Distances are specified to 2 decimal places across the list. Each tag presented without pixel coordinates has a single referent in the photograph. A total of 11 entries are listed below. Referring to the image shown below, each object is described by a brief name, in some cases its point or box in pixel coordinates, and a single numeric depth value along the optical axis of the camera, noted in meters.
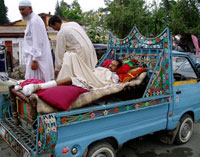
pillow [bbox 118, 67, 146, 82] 3.69
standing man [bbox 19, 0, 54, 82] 3.70
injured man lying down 3.14
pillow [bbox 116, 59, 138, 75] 3.91
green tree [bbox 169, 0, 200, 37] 11.45
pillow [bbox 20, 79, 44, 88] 2.98
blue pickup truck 2.51
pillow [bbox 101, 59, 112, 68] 4.47
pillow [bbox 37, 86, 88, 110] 2.57
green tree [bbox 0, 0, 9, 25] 30.11
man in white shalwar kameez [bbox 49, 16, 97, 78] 3.72
